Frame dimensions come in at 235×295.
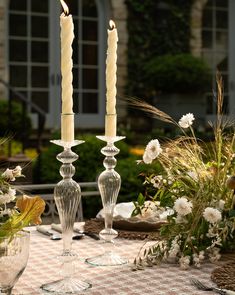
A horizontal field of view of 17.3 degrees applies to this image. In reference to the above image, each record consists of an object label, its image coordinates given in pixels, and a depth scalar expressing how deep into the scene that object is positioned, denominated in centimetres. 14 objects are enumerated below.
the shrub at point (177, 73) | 844
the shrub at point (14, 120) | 716
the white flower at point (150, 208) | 171
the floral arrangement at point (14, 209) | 132
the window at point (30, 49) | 841
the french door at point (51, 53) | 844
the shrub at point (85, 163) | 539
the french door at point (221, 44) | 961
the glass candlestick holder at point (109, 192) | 164
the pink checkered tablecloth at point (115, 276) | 143
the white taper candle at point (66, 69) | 144
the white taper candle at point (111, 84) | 164
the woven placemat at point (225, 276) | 142
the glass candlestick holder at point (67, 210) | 143
